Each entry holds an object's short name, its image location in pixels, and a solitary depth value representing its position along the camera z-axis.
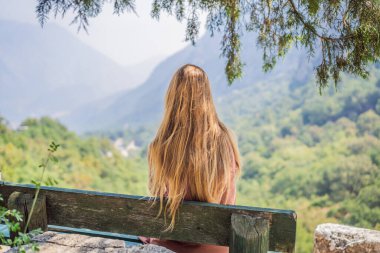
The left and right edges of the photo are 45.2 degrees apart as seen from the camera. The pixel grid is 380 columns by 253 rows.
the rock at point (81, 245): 1.38
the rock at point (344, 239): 2.17
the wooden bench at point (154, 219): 1.43
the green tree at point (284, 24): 2.46
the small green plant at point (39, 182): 1.16
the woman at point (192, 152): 1.72
